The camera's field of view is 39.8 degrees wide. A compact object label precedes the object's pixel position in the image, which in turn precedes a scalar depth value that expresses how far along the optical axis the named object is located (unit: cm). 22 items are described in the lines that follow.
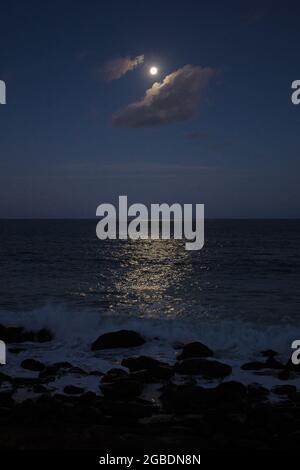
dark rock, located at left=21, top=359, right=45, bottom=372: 1432
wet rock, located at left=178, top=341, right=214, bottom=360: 1605
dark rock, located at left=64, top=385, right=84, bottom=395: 1189
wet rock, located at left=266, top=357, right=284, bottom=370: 1472
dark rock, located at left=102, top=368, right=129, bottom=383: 1284
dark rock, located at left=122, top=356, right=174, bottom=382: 1336
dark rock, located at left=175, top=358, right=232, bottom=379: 1370
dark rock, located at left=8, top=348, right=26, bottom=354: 1675
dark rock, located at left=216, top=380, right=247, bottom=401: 1140
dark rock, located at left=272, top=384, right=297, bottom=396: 1196
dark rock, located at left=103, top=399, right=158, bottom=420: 1003
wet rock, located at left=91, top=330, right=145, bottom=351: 1742
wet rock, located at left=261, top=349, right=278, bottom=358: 1674
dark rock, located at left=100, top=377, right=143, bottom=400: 1150
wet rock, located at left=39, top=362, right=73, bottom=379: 1353
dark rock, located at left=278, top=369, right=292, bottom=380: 1349
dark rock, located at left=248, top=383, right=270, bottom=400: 1163
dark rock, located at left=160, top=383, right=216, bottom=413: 1063
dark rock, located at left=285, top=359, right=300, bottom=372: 1435
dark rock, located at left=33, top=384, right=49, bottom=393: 1198
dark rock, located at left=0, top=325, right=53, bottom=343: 1886
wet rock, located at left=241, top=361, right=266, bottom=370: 1459
